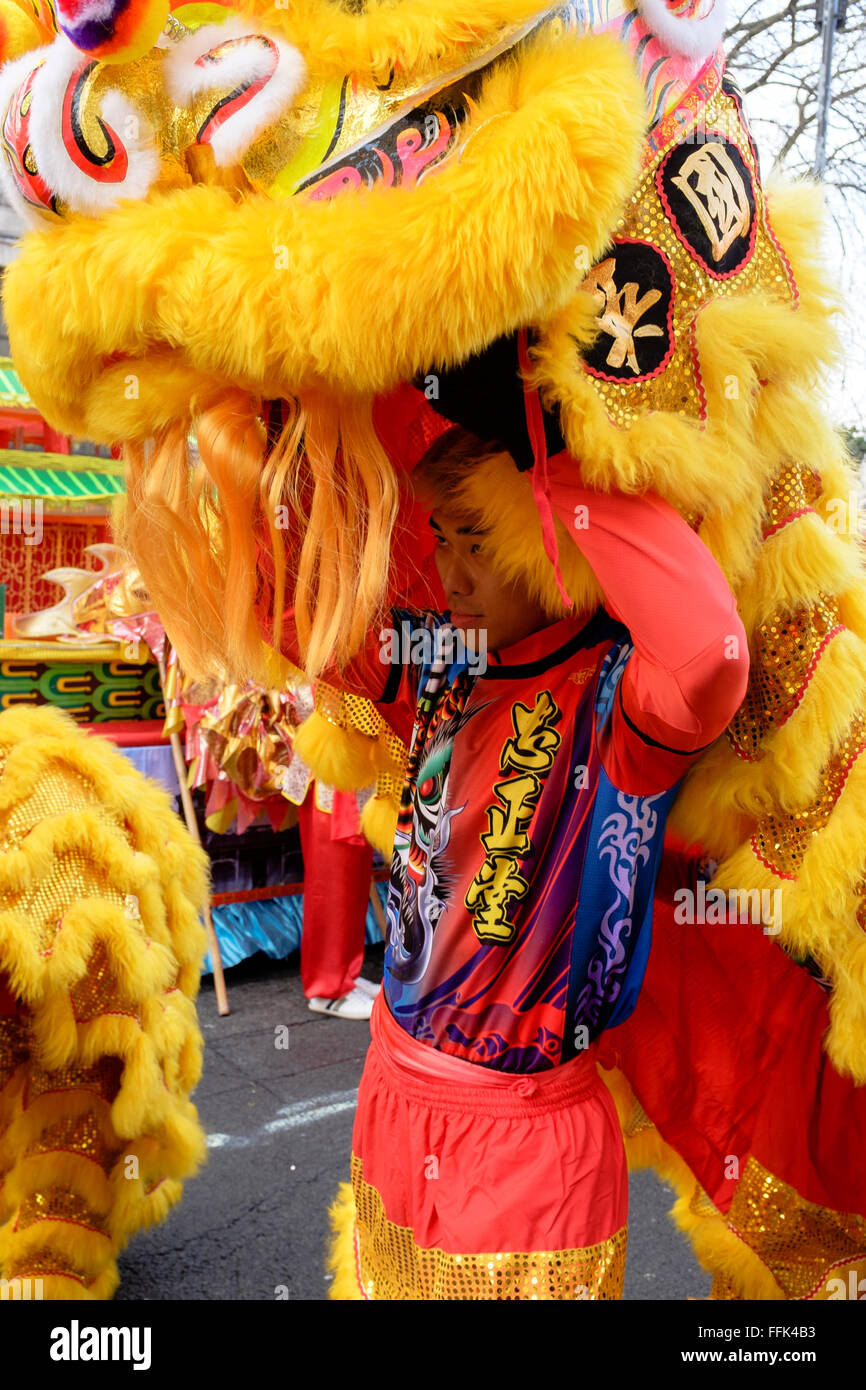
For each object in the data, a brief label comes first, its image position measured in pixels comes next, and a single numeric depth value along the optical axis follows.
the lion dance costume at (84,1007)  1.97
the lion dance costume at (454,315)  1.06
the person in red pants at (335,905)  4.47
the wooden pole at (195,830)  4.63
